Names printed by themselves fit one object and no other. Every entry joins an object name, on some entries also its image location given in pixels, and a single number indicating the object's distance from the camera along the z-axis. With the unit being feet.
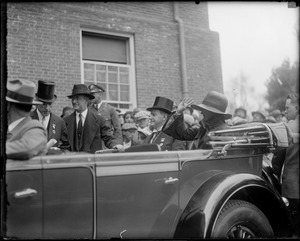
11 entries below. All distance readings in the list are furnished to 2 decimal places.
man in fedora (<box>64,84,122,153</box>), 11.80
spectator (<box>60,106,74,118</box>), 15.78
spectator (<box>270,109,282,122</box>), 19.90
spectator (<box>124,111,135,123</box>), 19.90
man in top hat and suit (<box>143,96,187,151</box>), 12.66
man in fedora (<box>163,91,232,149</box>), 10.94
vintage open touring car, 7.11
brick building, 15.35
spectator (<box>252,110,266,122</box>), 19.09
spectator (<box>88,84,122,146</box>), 16.10
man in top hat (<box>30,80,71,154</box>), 11.20
